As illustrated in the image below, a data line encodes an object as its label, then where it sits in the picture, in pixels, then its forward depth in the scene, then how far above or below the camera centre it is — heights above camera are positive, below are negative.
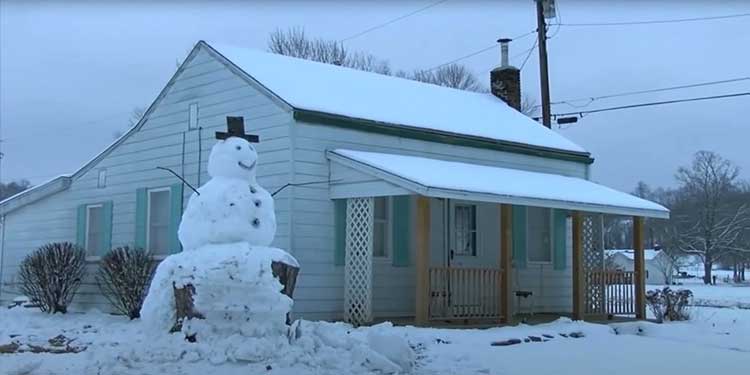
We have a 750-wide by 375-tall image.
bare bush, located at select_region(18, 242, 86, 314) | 15.57 -0.29
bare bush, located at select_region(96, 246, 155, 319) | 14.37 -0.25
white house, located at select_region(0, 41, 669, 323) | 13.16 +1.23
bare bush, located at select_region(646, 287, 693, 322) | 16.12 -0.75
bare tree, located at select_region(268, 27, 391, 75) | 38.22 +9.81
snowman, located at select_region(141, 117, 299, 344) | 8.48 -0.01
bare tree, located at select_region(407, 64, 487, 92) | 42.59 +9.61
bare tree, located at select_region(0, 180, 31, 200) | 65.12 +5.69
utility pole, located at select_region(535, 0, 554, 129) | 24.81 +6.16
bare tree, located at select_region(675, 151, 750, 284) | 58.41 +3.59
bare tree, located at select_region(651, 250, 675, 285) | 54.72 +0.12
